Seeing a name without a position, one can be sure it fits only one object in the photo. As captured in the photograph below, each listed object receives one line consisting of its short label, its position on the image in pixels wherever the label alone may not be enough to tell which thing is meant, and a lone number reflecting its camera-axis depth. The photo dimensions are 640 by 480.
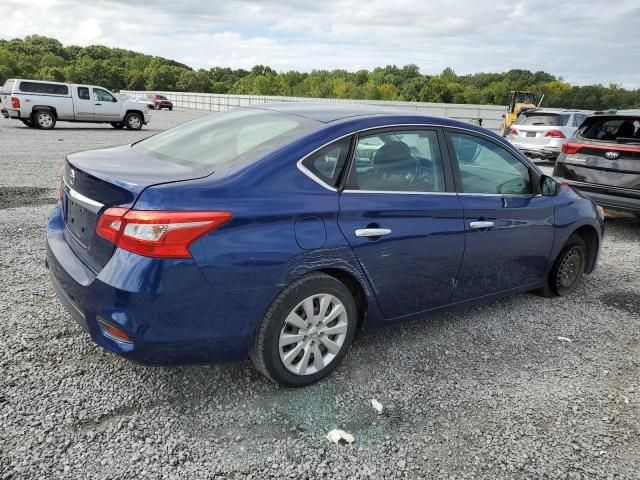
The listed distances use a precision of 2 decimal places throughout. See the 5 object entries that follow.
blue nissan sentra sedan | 2.49
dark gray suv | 6.73
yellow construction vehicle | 31.19
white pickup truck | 18.73
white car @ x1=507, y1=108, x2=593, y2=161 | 15.44
